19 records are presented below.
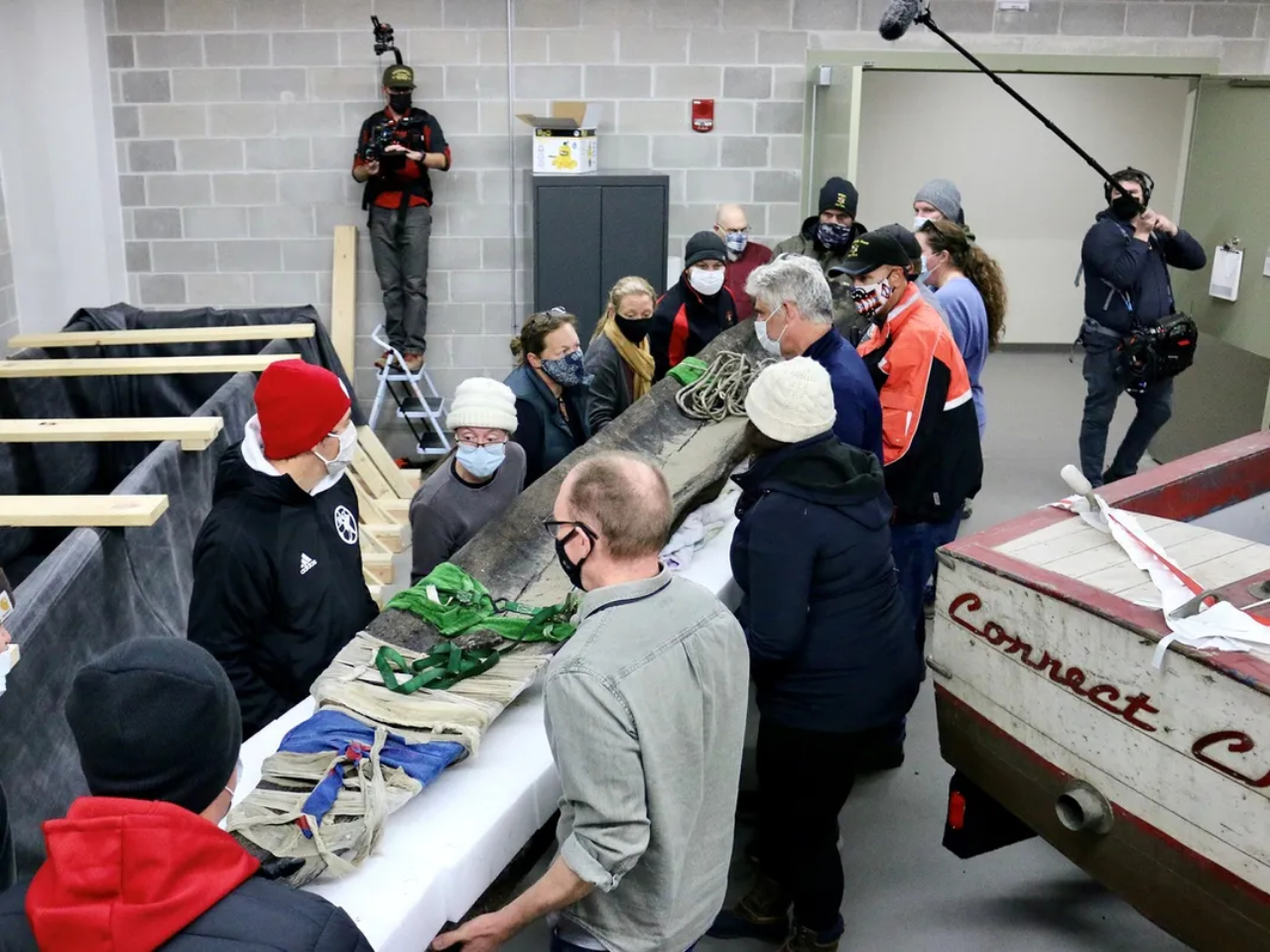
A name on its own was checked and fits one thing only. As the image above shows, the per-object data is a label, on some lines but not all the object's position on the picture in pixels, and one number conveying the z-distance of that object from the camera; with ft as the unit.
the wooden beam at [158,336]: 16.35
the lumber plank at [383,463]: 20.33
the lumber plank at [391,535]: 18.49
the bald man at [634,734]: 5.52
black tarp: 8.98
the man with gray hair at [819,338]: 10.84
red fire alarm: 22.93
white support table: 6.20
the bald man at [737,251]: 18.47
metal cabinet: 21.74
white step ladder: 23.24
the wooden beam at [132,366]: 14.55
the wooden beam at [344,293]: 23.39
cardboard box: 21.74
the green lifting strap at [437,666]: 8.09
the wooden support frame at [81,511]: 9.92
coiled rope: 14.03
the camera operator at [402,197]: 21.97
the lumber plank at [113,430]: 11.95
